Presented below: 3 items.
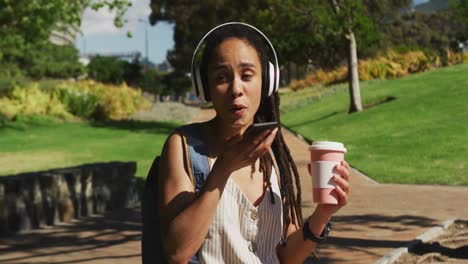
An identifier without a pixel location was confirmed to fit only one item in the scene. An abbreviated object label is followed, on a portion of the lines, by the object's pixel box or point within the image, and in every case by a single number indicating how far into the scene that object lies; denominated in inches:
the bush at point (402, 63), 1353.3
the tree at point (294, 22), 942.4
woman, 84.3
